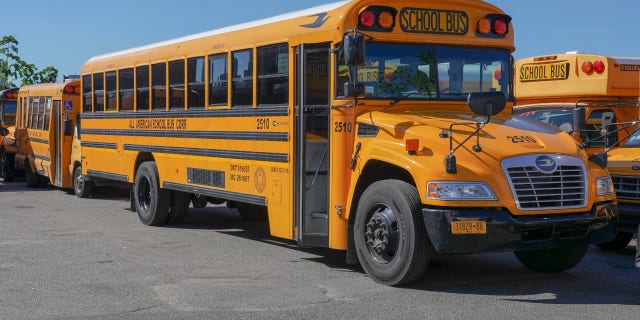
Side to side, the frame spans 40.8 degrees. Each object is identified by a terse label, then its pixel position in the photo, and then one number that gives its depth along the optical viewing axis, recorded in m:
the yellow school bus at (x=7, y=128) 21.45
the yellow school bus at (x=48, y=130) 17.47
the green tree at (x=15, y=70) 43.94
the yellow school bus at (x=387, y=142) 6.80
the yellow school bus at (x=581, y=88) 11.73
